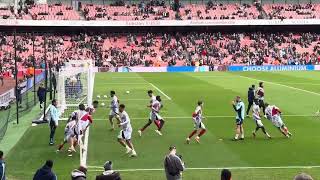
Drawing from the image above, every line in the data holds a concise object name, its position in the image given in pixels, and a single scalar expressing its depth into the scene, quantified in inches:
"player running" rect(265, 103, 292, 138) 918.4
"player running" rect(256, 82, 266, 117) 1155.3
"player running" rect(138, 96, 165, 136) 956.0
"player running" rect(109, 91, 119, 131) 1019.3
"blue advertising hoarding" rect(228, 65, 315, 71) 2940.2
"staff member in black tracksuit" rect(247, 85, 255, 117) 1173.7
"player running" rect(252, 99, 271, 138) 909.8
